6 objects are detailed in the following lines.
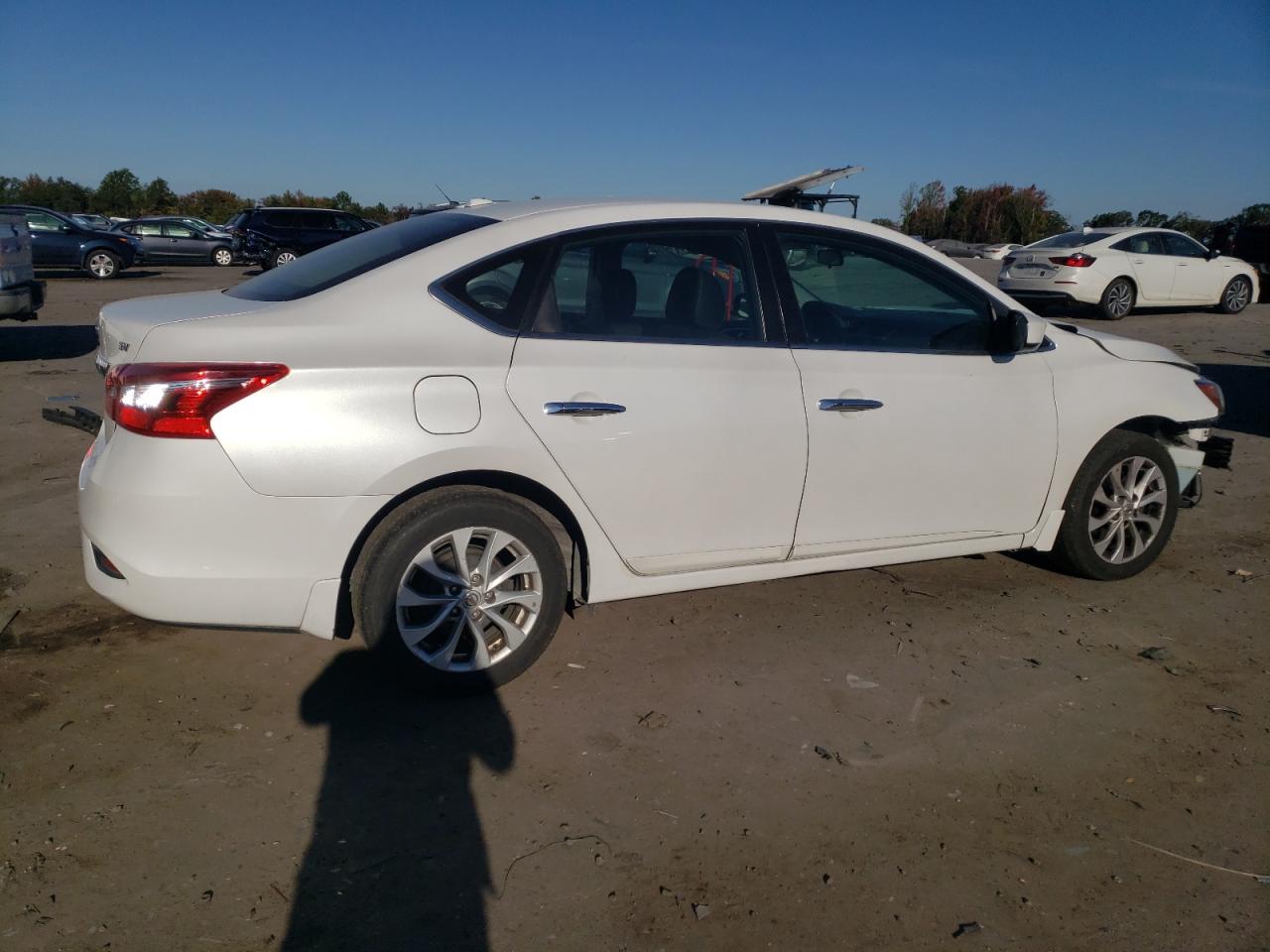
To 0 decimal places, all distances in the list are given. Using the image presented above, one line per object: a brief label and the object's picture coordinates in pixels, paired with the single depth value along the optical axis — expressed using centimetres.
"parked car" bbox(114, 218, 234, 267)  2900
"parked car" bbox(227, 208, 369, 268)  2611
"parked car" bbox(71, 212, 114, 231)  3013
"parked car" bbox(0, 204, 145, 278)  2330
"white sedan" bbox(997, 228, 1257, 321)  1563
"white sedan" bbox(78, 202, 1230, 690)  313
